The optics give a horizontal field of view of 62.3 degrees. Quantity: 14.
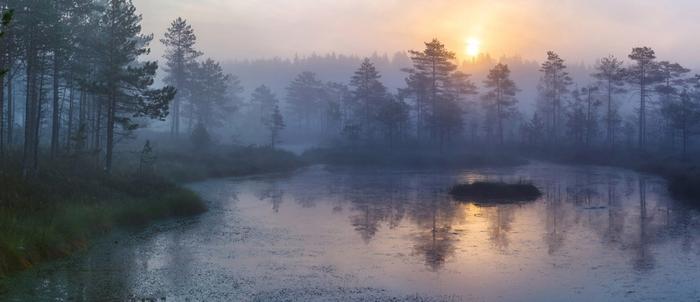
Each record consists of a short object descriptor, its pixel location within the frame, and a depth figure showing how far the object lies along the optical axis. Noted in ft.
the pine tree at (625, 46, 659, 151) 231.09
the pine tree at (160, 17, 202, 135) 236.43
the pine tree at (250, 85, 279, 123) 383.24
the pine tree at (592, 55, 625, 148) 252.42
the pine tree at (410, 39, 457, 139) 247.21
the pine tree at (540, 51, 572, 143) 284.20
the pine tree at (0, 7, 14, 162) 82.79
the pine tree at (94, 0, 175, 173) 107.24
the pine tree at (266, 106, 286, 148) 238.89
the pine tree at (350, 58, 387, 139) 283.79
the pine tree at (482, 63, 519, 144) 275.18
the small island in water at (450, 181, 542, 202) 118.01
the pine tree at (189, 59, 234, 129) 254.27
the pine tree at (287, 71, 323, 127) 383.94
